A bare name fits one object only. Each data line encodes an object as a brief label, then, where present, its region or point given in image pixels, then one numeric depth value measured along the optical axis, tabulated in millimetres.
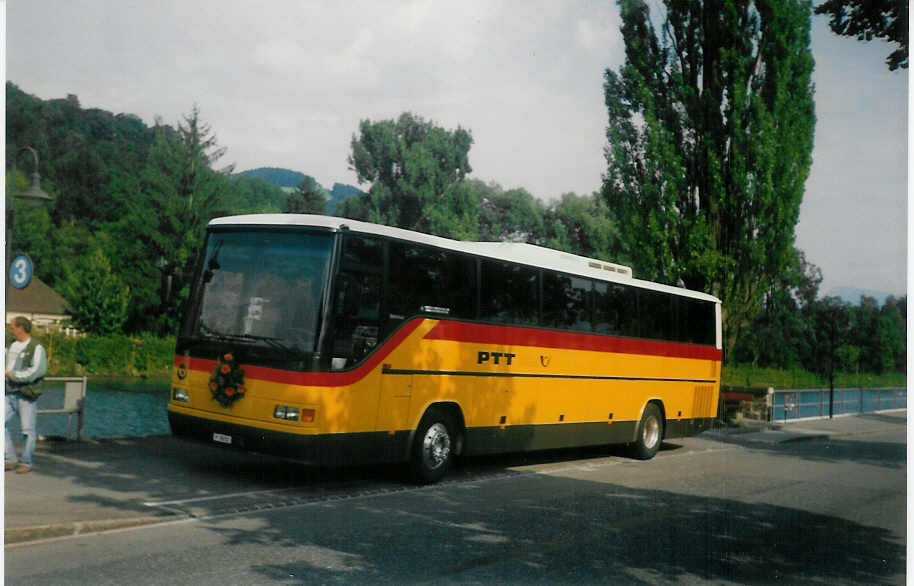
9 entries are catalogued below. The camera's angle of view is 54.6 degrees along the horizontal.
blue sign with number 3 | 9945
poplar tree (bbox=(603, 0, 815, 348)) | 22984
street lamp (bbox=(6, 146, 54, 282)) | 9898
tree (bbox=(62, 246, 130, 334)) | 32531
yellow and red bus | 9836
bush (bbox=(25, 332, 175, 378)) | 35094
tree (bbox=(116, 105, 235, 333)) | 40000
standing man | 9680
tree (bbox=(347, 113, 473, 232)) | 42469
